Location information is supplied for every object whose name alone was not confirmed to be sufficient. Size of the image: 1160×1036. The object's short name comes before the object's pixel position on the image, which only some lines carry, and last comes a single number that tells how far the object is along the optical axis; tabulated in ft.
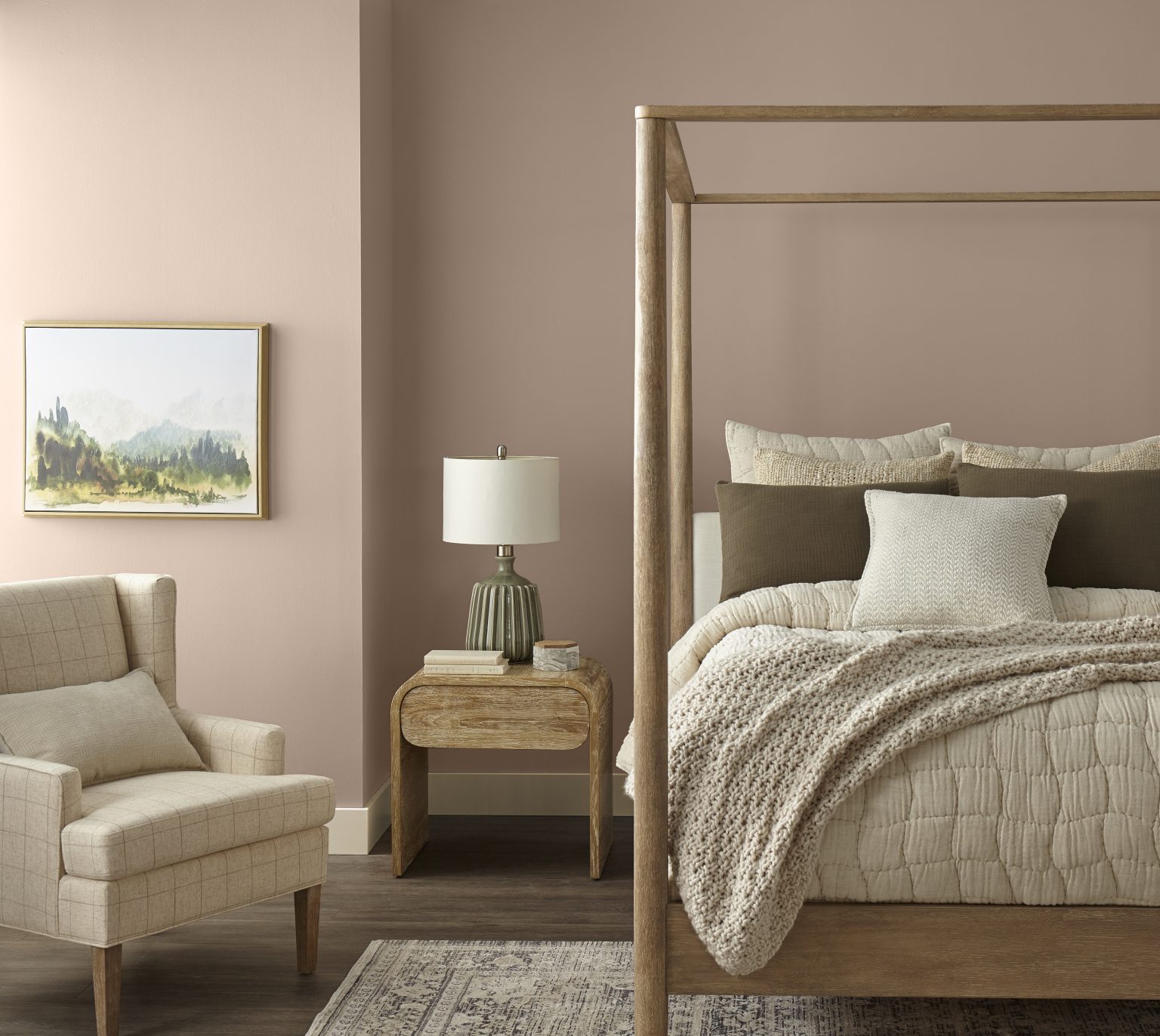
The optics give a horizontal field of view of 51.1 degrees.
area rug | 8.29
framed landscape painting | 12.25
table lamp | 11.93
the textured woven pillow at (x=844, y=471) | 11.74
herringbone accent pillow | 9.82
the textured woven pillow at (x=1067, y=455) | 11.97
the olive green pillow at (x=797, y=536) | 11.04
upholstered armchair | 8.07
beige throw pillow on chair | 9.00
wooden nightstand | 11.45
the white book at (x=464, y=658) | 11.75
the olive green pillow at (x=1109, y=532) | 10.74
